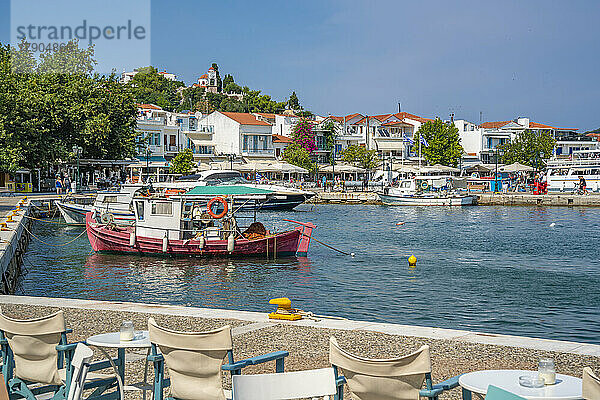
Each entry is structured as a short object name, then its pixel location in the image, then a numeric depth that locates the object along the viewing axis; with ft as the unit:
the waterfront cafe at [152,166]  260.42
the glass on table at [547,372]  16.29
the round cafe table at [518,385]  15.79
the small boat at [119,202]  125.46
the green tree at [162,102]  625.82
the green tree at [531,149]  329.52
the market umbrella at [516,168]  271.90
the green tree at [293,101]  589.40
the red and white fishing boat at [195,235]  95.14
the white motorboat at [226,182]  178.40
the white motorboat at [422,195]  222.28
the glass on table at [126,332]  20.76
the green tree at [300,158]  309.83
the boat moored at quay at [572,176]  242.58
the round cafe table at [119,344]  20.31
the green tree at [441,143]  318.04
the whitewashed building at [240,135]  320.09
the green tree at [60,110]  182.29
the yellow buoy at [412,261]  97.30
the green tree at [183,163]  269.44
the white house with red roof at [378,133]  358.23
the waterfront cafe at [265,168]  248.32
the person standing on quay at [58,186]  184.79
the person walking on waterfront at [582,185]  234.99
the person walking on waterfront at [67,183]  202.05
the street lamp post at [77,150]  178.91
